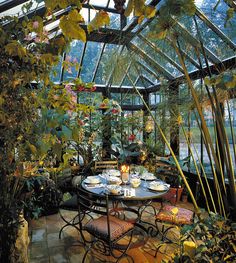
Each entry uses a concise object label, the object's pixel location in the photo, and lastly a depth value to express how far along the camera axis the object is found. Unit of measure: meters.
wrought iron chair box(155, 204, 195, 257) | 2.77
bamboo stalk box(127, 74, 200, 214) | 1.28
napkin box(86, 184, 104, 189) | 3.19
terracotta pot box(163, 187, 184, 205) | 3.85
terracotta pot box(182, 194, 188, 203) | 4.93
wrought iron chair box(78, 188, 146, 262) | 2.38
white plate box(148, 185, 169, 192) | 2.98
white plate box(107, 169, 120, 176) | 3.75
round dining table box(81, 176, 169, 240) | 2.74
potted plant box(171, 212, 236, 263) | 1.17
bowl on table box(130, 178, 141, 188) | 3.16
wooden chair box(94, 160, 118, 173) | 4.66
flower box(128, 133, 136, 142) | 6.05
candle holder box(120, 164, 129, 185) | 3.27
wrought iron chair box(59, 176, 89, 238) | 3.24
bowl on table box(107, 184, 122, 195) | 2.83
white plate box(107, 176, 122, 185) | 3.30
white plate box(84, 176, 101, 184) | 3.30
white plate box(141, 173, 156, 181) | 3.60
